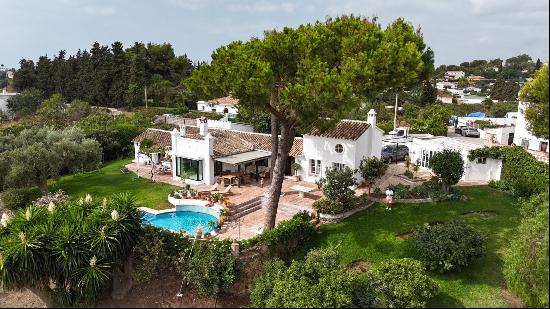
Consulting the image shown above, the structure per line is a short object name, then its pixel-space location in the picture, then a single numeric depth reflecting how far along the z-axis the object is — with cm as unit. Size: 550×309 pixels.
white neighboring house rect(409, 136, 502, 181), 3050
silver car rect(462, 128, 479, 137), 4920
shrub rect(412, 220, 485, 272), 1797
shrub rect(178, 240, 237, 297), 1658
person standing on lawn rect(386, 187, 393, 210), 2559
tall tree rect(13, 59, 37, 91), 10231
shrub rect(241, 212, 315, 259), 1962
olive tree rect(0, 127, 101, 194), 2839
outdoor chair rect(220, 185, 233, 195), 2853
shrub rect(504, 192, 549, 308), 1262
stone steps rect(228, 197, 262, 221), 2539
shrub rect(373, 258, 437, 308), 1542
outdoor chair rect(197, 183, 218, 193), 2909
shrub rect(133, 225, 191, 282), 1759
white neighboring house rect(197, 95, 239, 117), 7906
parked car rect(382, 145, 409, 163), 3775
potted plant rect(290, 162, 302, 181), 3148
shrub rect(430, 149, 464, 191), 2652
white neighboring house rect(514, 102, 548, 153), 3123
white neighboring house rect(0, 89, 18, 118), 8148
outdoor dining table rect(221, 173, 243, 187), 3073
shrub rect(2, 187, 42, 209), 2714
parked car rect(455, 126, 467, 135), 5235
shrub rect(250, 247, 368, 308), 1386
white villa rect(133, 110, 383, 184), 2947
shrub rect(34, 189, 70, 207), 2559
